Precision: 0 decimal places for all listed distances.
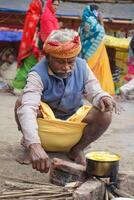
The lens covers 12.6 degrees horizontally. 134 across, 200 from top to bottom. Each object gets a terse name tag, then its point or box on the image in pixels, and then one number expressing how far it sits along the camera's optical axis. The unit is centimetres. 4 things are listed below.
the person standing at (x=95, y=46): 1026
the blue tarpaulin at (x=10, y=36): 1185
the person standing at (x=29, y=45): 1015
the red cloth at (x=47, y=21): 984
